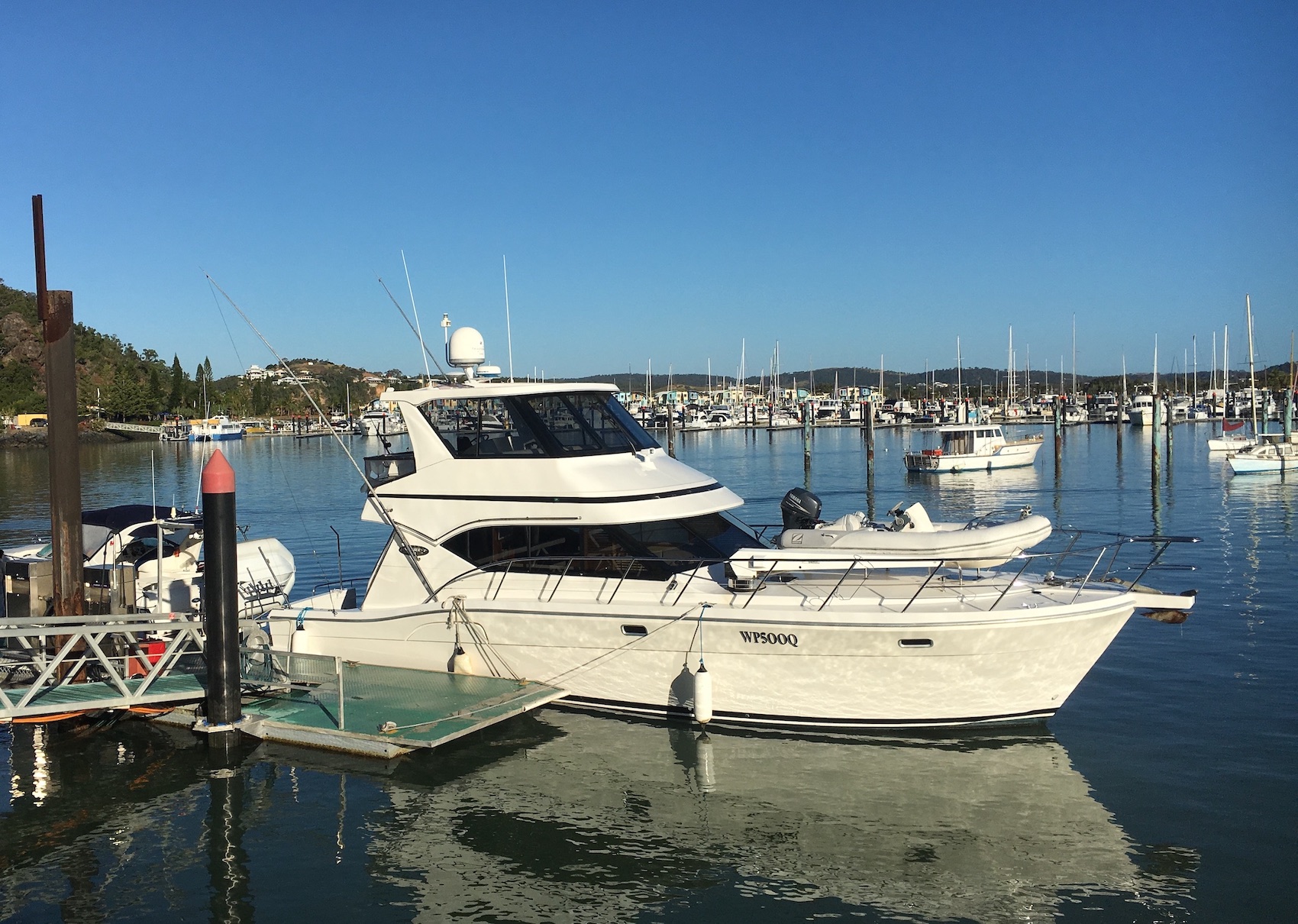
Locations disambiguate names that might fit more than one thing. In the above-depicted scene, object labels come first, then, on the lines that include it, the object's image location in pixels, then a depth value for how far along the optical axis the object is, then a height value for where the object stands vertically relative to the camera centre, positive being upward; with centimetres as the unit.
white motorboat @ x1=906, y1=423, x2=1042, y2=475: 4994 -203
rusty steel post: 1164 -19
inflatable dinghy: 1041 -138
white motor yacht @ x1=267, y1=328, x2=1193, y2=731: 995 -195
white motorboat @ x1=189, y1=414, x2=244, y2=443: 9575 -37
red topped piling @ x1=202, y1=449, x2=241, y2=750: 1012 -184
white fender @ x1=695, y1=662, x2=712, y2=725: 1012 -287
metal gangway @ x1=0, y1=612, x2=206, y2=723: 1033 -274
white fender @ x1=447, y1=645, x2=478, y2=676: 1141 -280
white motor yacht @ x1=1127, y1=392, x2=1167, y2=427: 9244 -10
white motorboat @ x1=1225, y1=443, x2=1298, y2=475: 4259 -224
